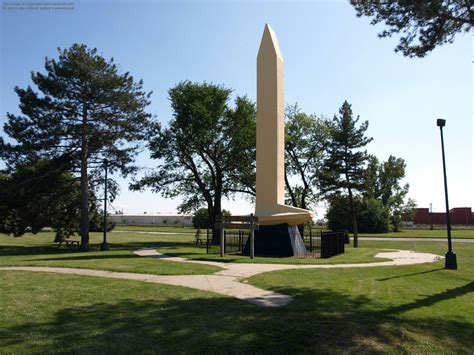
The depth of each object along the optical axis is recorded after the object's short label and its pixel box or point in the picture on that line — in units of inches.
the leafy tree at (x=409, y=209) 3193.9
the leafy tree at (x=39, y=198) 993.5
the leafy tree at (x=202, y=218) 2689.5
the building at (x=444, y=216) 3388.8
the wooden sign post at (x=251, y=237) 732.8
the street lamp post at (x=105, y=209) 948.6
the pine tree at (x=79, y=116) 1009.5
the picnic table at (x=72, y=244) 1104.2
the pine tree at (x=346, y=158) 1419.8
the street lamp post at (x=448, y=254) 624.5
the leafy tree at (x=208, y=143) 1267.2
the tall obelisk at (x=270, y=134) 844.6
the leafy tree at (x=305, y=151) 1658.5
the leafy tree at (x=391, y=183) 3166.8
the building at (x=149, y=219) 4497.5
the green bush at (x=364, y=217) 2020.2
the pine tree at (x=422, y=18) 434.0
